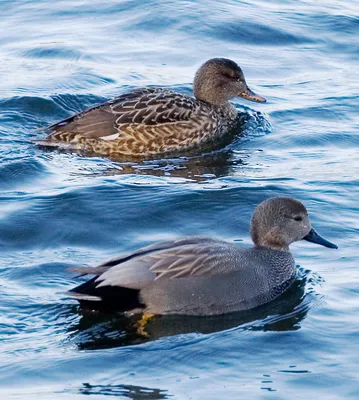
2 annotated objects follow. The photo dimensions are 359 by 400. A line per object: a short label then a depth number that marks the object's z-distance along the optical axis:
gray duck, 18.56
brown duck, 27.75
